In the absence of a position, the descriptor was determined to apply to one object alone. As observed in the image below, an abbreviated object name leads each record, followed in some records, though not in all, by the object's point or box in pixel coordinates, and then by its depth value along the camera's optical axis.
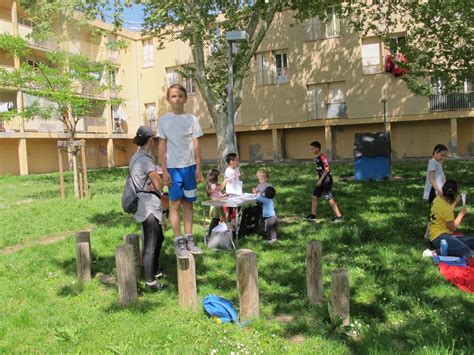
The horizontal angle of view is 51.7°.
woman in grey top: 5.62
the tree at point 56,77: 16.98
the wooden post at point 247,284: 4.66
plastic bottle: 6.36
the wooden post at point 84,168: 13.89
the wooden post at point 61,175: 14.34
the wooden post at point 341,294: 4.47
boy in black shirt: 9.61
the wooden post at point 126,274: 5.18
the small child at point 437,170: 8.02
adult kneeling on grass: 6.39
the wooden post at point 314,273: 5.06
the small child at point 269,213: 7.99
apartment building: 29.81
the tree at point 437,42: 15.80
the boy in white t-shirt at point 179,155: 5.21
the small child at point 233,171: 8.98
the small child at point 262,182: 8.26
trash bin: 16.03
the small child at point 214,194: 8.33
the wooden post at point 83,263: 6.13
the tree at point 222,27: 15.36
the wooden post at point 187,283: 5.02
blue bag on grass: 4.71
